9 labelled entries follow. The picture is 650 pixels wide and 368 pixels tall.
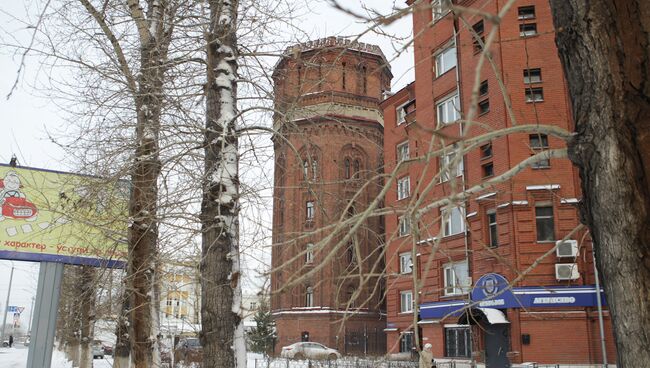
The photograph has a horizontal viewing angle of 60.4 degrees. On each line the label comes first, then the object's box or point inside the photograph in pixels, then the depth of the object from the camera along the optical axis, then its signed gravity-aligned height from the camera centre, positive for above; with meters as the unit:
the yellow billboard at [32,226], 11.95 +2.15
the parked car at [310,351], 34.44 -1.14
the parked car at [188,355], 17.75 -0.80
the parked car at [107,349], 52.58 -1.77
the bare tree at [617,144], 3.02 +1.08
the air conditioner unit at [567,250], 21.16 +3.21
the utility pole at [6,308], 59.61 +2.35
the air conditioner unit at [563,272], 20.92 +2.35
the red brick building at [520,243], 21.14 +3.68
